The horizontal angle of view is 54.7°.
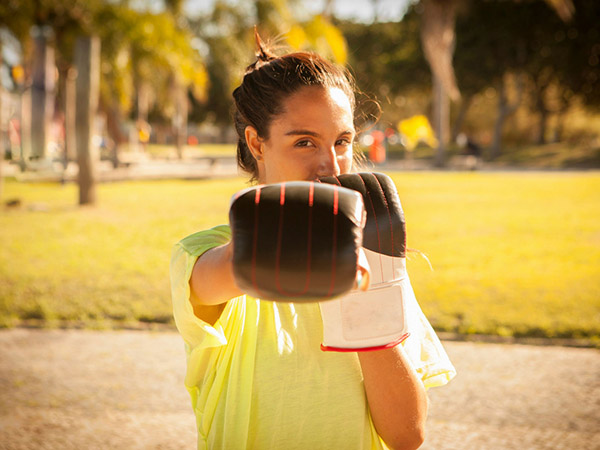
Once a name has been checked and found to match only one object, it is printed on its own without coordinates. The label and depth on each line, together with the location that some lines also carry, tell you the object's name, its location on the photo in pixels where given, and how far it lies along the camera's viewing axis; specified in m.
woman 1.18
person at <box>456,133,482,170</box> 27.14
